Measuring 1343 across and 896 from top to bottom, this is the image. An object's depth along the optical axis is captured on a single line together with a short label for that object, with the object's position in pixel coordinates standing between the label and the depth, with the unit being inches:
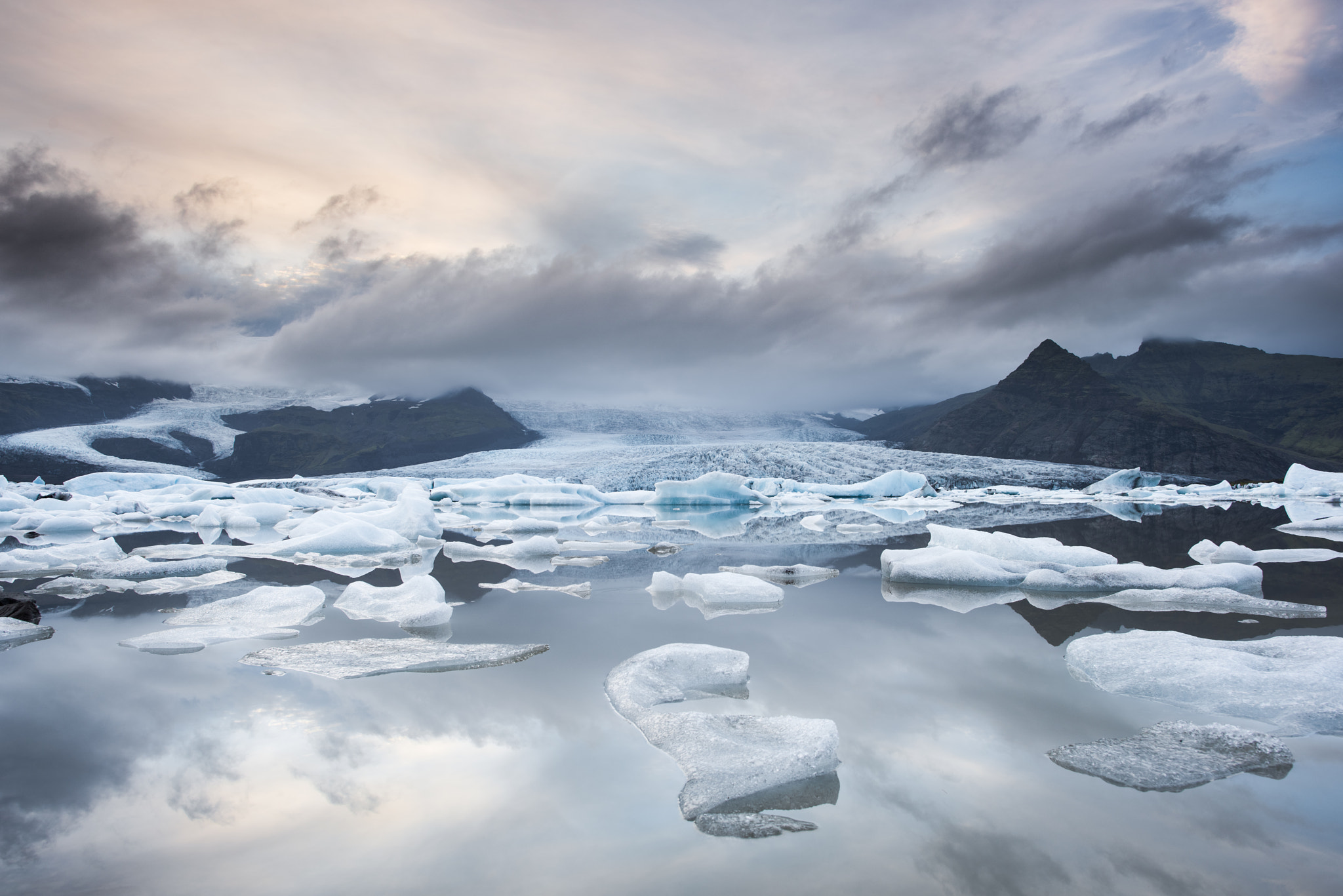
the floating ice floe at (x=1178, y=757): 83.0
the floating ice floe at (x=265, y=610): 178.1
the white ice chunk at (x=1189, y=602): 170.9
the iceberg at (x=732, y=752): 76.0
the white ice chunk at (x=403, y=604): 175.1
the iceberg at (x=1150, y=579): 202.8
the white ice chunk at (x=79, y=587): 223.5
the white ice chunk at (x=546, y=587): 223.5
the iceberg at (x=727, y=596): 192.9
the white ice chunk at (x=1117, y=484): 1191.6
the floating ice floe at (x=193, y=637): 150.5
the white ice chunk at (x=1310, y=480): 978.9
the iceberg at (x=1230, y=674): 102.4
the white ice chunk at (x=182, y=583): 230.8
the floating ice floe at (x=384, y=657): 132.0
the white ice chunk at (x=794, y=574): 244.1
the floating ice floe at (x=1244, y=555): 259.4
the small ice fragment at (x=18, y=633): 159.0
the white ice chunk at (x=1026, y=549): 232.5
